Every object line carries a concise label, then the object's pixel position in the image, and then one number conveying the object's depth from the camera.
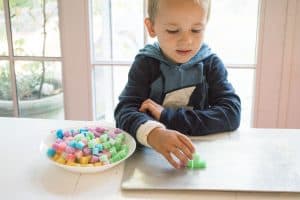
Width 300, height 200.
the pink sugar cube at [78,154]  0.76
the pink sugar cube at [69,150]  0.77
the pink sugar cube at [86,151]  0.77
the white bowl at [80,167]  0.74
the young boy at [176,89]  0.83
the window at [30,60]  1.69
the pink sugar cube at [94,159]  0.76
